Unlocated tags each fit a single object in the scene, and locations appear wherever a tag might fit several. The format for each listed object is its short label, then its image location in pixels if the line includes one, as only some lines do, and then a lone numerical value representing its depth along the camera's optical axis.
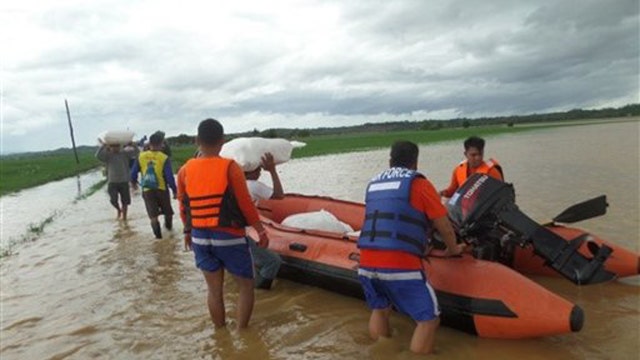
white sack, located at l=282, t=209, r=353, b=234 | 6.36
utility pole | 38.24
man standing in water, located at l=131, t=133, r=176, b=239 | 8.31
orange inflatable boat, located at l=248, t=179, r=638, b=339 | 3.94
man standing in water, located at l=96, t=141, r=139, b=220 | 10.27
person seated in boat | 5.77
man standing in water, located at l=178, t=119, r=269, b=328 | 4.23
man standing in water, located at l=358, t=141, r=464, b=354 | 3.72
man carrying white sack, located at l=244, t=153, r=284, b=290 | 5.50
